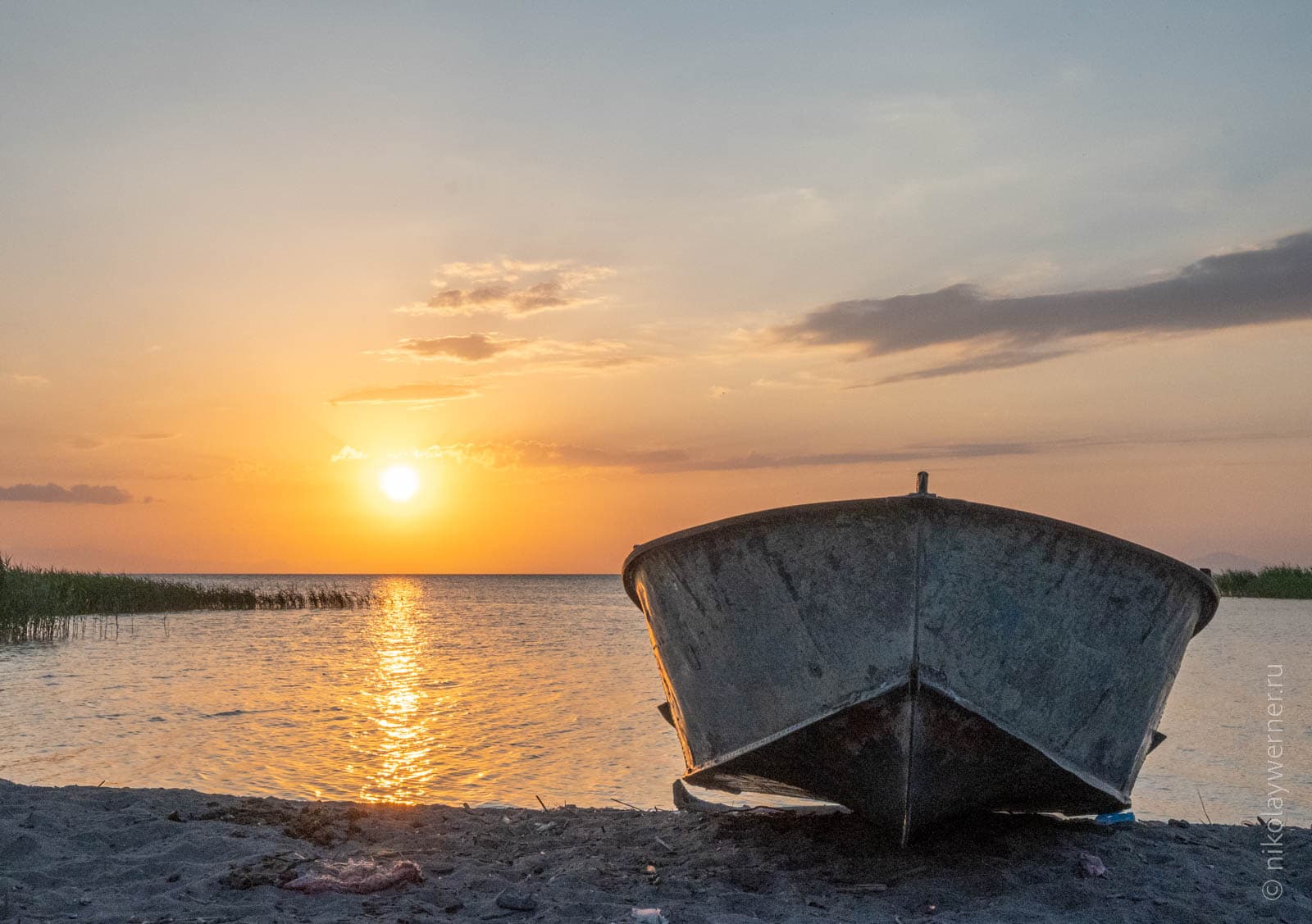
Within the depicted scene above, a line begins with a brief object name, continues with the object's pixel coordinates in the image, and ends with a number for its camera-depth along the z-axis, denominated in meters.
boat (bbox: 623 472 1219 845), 4.02
